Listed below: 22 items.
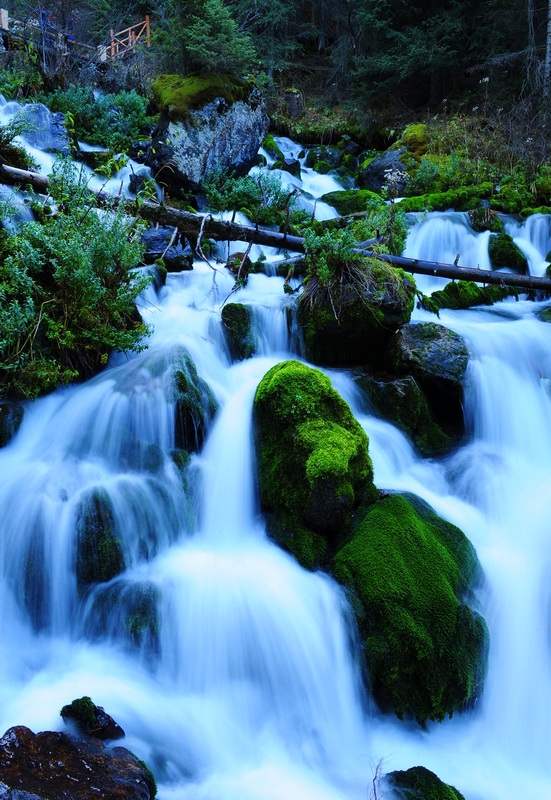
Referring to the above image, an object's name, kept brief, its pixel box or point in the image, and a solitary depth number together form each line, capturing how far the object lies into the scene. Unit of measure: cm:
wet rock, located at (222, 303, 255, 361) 719
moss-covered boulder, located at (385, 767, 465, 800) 301
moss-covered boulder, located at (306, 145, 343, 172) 1686
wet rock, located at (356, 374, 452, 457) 620
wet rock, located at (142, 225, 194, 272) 897
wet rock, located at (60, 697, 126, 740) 313
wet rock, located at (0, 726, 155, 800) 240
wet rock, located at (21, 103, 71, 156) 1193
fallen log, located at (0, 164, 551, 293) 755
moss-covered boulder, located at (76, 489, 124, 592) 424
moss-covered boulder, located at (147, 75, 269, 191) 1201
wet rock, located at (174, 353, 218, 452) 556
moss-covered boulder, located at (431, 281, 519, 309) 884
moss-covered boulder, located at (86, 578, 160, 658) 392
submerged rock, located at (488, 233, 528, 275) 1061
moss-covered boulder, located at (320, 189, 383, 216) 1320
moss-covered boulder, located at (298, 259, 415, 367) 665
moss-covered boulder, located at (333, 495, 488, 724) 375
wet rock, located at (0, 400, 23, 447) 523
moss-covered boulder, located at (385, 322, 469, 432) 643
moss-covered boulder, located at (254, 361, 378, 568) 448
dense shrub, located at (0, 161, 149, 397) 543
